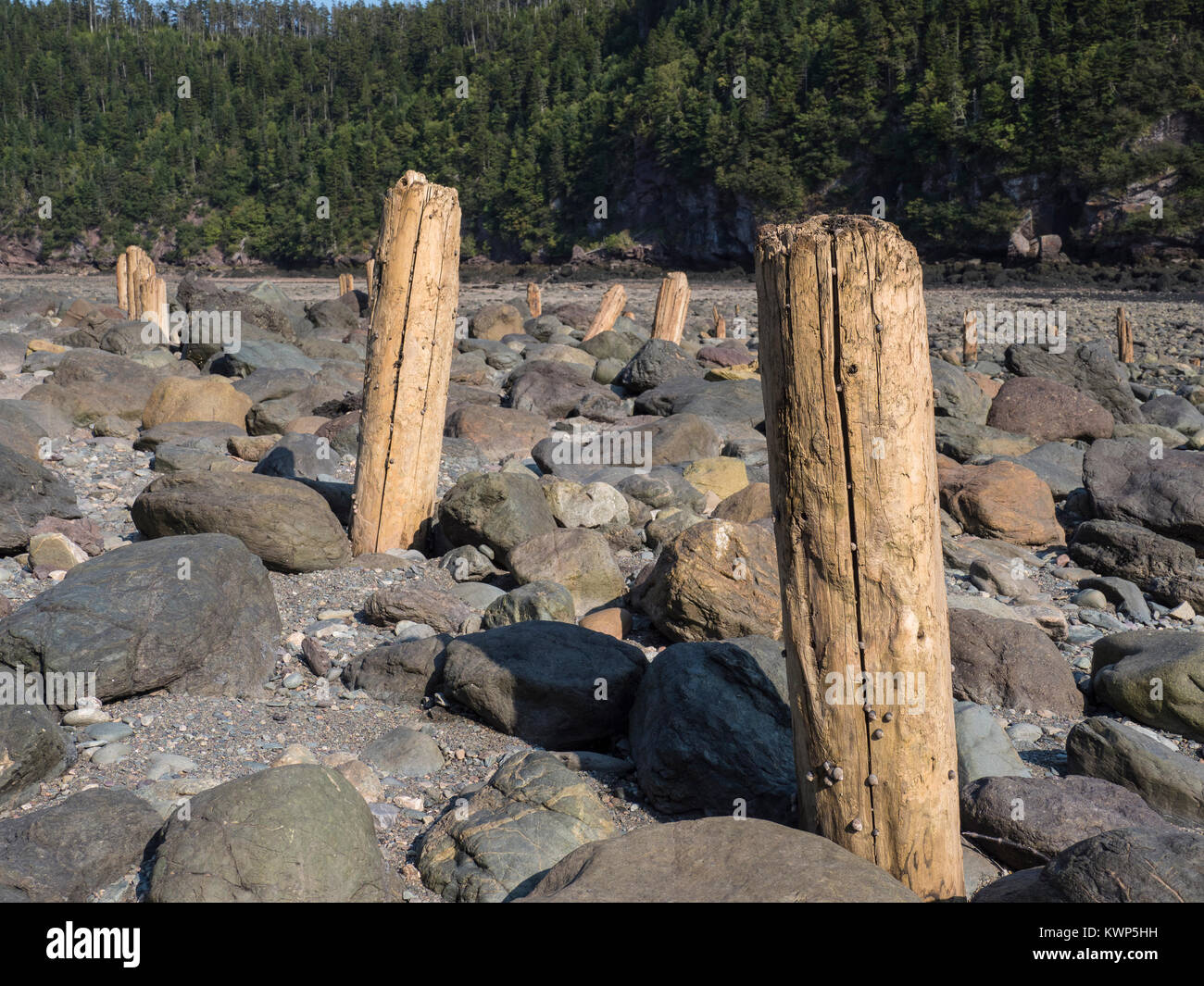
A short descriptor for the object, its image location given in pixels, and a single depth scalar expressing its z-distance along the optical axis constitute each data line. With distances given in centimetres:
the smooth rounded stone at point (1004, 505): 850
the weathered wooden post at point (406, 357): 656
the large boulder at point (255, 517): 614
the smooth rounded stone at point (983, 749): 457
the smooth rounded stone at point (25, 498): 649
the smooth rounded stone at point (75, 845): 311
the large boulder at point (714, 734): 404
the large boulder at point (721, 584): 547
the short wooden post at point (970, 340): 1968
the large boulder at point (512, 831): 342
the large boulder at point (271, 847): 308
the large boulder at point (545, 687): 464
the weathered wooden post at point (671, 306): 1709
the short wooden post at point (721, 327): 2536
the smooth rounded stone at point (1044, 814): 384
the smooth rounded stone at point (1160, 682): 504
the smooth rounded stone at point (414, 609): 584
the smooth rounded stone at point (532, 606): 558
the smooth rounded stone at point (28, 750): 363
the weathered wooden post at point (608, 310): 1920
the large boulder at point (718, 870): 289
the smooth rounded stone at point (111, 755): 402
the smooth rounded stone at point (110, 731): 421
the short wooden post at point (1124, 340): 2131
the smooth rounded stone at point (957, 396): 1178
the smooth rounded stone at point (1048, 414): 1192
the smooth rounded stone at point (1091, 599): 712
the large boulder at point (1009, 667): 551
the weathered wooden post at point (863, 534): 312
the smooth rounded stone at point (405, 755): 430
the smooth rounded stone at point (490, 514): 681
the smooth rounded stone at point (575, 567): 645
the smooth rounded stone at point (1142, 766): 421
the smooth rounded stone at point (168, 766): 397
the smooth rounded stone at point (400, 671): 499
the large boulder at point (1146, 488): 804
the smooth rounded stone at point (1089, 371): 1376
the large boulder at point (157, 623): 445
